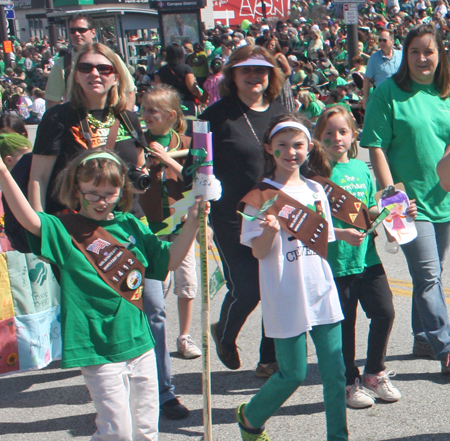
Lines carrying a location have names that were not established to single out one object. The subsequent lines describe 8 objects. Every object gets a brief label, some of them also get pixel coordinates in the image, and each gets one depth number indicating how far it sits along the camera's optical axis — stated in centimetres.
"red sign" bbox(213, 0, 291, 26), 3888
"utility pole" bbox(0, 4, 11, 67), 2511
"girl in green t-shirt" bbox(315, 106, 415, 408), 344
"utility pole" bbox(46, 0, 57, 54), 2962
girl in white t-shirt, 288
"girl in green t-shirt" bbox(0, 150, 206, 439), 265
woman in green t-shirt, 375
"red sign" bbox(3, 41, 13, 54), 2556
